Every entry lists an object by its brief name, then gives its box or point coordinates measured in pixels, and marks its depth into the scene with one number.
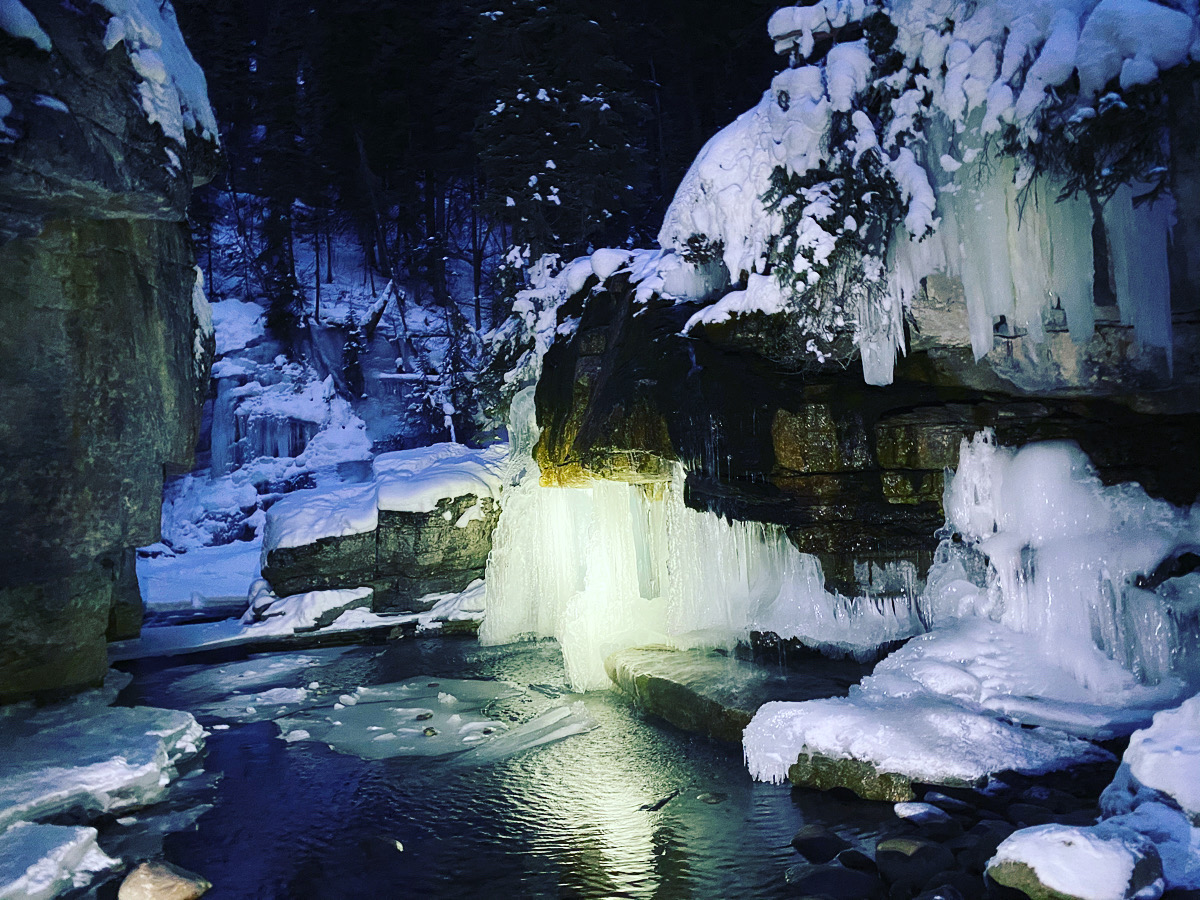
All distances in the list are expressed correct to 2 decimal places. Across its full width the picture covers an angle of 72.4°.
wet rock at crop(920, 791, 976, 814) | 5.26
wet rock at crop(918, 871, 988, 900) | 4.17
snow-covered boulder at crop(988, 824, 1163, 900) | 3.93
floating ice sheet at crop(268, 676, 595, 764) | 7.47
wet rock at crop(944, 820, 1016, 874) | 4.54
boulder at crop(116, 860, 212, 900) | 4.80
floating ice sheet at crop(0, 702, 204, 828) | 5.86
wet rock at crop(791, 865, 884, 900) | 4.52
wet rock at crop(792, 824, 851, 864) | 4.98
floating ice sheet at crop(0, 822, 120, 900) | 4.69
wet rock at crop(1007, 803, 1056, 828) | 4.89
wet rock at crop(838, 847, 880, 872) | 4.76
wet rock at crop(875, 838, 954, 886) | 4.54
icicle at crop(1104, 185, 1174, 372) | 6.18
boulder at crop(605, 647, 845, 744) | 7.12
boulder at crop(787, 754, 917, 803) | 5.65
